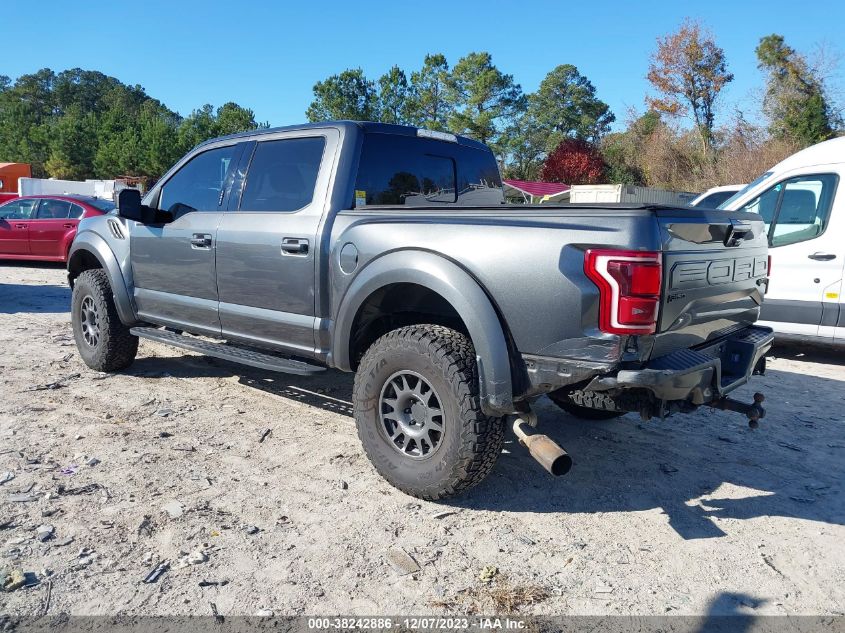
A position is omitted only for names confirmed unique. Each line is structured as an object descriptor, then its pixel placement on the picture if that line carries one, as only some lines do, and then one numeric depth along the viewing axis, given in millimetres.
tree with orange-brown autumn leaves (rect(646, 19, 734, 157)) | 34656
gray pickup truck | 2781
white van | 6590
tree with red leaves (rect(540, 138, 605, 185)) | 42188
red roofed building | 29564
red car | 12477
